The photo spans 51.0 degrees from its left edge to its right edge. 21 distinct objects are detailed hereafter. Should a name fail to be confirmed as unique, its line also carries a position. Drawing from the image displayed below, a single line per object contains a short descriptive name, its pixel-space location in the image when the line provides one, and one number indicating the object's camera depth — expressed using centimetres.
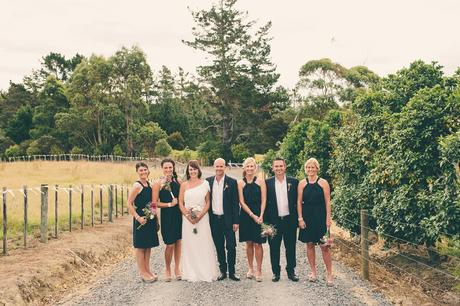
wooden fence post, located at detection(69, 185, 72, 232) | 1416
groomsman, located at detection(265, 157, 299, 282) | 869
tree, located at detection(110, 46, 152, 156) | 6038
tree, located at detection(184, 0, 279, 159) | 6172
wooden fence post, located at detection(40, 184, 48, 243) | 1242
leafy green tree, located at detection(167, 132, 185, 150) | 6844
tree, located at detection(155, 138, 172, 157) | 5856
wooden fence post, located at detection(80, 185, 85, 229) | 1481
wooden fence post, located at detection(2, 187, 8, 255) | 1051
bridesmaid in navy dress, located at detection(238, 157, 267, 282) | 862
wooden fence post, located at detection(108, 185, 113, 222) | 1702
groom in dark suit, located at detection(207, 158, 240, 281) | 867
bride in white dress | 869
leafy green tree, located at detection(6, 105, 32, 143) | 7081
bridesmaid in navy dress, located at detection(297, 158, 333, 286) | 853
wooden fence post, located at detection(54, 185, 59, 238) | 1310
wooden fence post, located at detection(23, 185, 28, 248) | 1144
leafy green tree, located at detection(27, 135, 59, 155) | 6181
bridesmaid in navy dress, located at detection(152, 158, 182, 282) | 880
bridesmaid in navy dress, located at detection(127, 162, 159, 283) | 872
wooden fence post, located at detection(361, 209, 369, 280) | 984
